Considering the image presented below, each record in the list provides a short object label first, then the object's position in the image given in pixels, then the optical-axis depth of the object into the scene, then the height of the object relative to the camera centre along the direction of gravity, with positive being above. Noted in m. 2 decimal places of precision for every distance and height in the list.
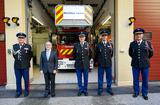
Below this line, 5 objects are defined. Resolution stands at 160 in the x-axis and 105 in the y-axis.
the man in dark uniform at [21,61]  3.80 -0.34
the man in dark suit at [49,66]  3.76 -0.48
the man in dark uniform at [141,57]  3.65 -0.24
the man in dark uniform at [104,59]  3.86 -0.31
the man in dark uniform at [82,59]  3.85 -0.30
